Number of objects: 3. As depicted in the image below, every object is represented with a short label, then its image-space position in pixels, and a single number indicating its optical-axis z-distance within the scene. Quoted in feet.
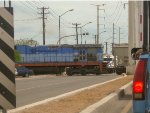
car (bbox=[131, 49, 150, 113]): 20.30
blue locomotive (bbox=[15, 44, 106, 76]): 197.88
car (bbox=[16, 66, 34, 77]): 185.16
